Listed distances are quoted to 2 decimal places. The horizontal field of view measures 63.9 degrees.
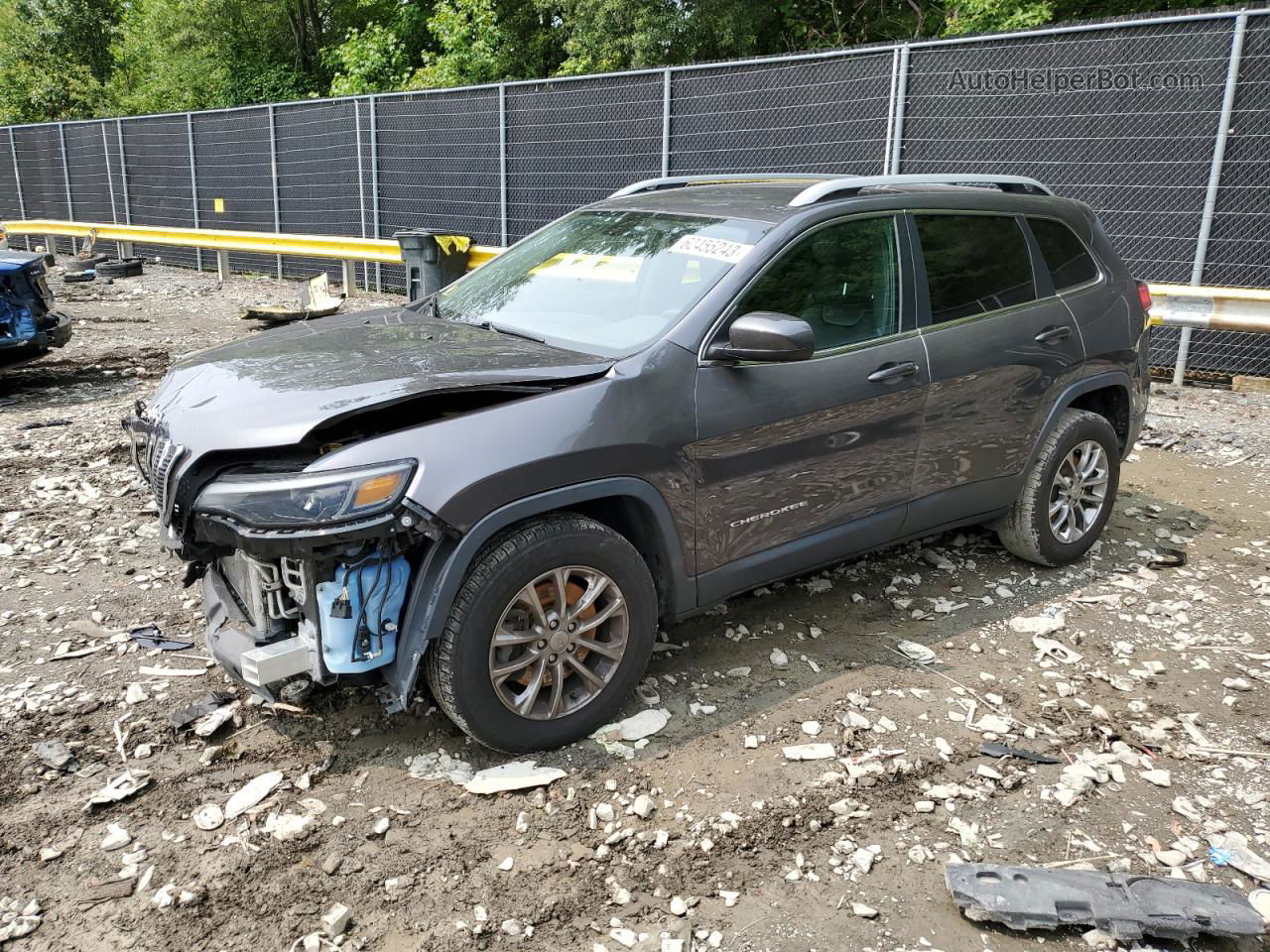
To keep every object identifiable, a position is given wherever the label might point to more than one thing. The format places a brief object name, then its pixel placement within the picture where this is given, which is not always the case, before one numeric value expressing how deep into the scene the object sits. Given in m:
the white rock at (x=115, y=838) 3.01
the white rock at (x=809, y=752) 3.53
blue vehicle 7.98
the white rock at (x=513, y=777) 3.29
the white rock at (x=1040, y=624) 4.56
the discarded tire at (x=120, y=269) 17.14
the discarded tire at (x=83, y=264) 17.62
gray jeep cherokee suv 3.10
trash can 11.03
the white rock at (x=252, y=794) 3.18
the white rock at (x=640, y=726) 3.60
